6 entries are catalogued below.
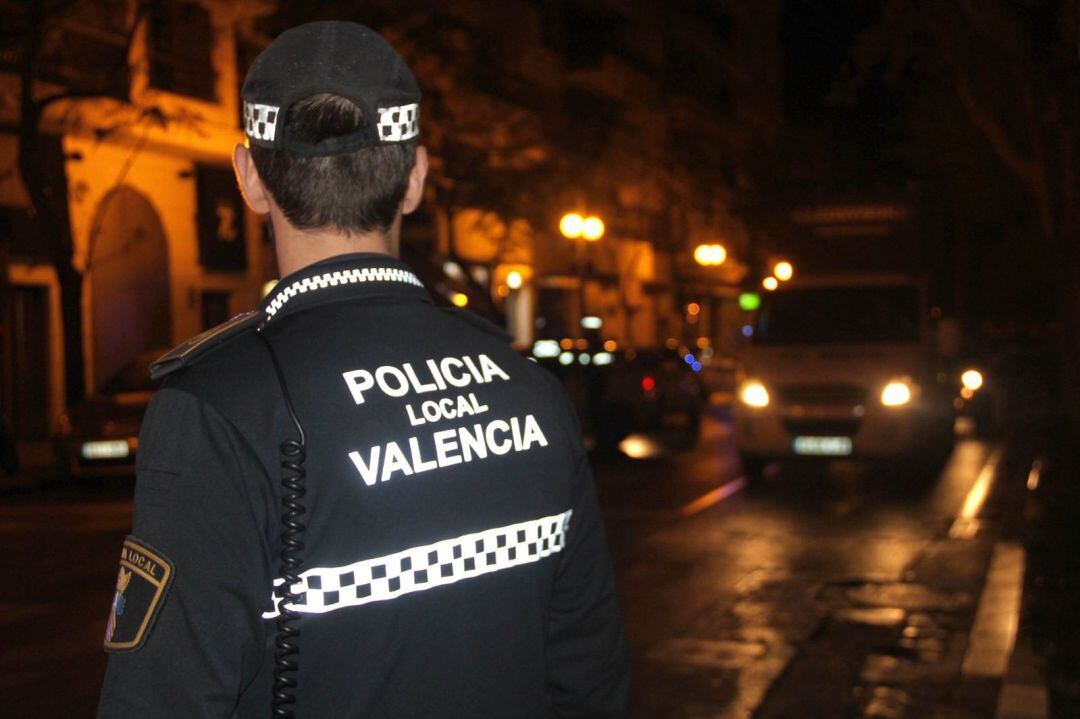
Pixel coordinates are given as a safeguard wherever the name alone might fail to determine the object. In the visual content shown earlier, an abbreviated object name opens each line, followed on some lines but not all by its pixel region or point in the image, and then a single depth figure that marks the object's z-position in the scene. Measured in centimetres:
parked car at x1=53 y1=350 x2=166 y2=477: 1552
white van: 1480
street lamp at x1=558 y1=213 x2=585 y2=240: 2647
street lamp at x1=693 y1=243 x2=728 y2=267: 3781
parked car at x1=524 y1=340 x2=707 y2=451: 2030
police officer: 155
